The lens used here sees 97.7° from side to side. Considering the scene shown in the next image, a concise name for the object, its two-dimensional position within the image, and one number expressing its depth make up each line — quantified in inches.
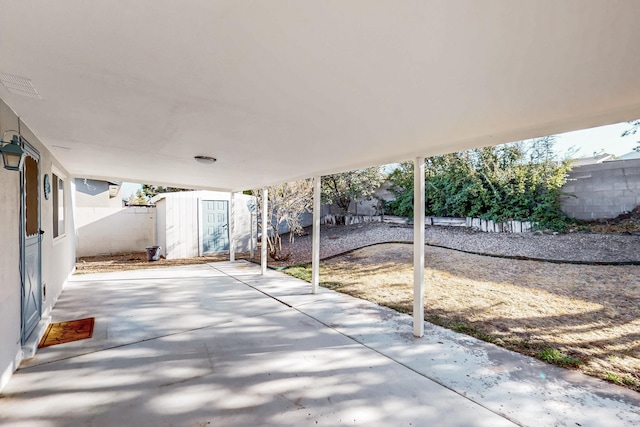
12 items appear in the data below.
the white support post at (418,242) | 134.8
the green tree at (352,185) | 388.5
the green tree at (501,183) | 256.5
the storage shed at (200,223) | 347.3
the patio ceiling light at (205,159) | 162.9
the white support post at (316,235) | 203.2
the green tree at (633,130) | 202.7
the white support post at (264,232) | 263.3
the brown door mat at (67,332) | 127.0
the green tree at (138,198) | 609.7
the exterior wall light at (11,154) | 87.8
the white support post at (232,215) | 344.1
